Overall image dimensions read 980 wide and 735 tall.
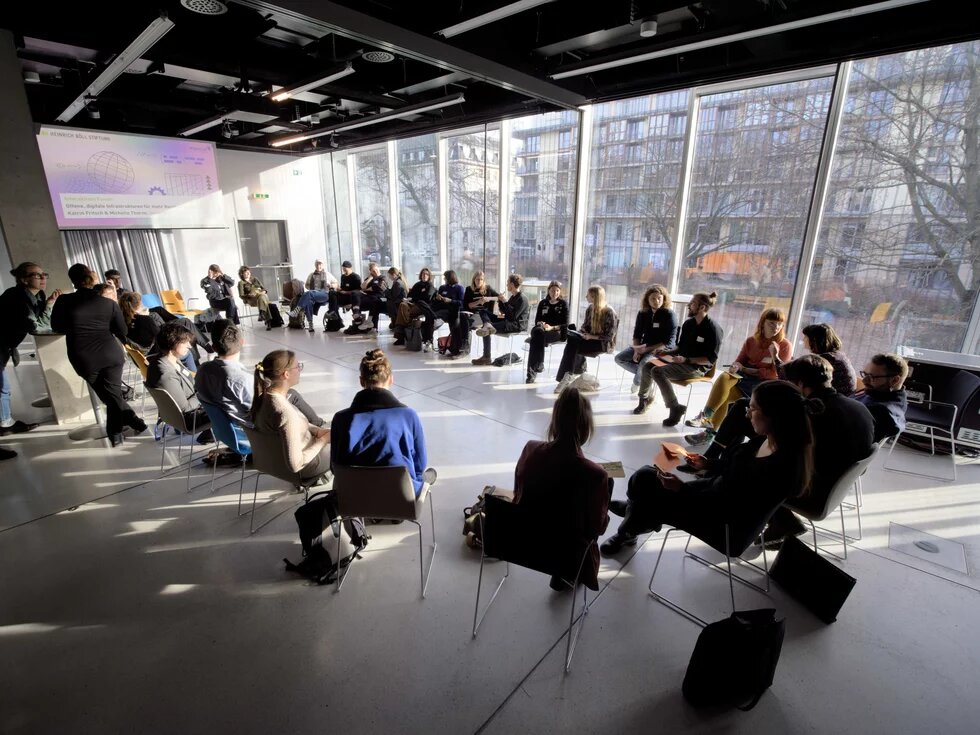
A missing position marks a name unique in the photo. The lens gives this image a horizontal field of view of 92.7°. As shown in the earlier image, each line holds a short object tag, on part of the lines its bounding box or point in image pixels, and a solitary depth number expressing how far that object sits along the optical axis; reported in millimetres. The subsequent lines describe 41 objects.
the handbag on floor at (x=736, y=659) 1777
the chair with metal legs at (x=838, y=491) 2234
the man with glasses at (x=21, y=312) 4000
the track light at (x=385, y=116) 6098
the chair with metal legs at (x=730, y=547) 2078
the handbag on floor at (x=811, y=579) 2229
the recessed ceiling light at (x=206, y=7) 3400
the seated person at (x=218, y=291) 8164
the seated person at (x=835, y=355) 3314
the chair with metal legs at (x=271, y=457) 2535
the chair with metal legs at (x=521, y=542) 1899
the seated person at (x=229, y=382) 2943
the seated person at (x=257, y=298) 8625
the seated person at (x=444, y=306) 7016
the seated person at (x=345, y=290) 8320
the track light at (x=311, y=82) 4801
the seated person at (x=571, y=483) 1889
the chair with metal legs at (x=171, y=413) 3211
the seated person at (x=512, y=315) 6215
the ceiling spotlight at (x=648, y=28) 3791
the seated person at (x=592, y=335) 5219
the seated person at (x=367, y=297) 8203
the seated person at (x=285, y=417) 2469
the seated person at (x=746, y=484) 1960
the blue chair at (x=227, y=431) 2900
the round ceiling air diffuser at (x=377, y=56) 4457
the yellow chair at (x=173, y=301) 8060
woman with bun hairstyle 2236
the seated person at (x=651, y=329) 4820
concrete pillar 4375
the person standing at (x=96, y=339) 3768
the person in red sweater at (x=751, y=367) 3891
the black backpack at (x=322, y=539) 2523
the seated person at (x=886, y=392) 2902
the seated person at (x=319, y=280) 8859
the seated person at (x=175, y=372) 3365
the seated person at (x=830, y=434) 2318
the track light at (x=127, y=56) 3564
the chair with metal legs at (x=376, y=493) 2150
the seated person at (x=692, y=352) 4375
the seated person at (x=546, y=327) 5645
